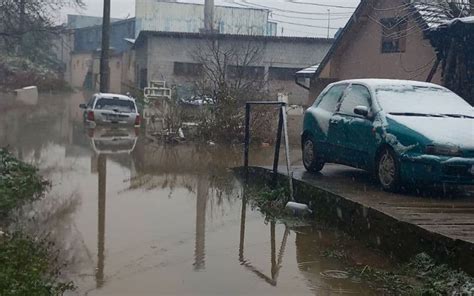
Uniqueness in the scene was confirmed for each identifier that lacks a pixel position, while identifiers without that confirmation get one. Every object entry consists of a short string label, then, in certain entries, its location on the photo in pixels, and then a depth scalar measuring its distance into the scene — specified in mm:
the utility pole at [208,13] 44125
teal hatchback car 8445
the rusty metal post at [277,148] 11188
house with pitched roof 20188
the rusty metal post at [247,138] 12914
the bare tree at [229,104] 20719
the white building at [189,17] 66562
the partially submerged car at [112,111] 25469
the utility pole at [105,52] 35188
